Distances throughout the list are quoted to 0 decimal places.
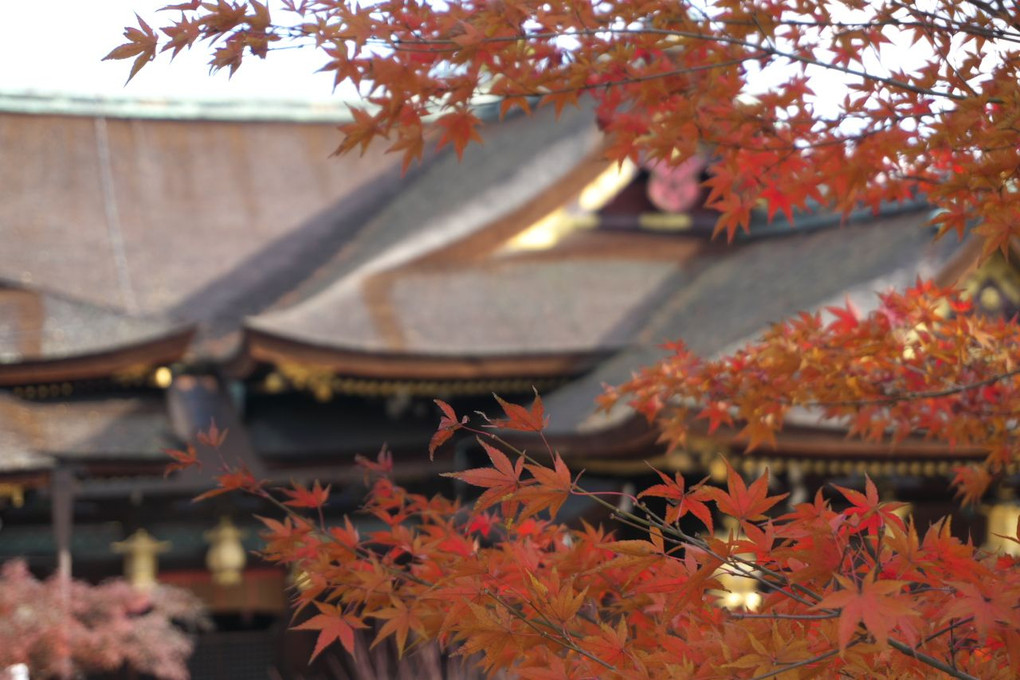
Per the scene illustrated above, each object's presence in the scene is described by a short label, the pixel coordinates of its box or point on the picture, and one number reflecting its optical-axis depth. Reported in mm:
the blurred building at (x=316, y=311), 16781
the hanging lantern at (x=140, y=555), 18250
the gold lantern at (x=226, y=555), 18812
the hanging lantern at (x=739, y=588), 14617
